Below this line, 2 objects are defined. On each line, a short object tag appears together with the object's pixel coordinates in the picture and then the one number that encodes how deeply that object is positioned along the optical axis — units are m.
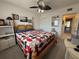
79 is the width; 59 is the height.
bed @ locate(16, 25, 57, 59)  1.23
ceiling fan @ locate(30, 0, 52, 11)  1.85
